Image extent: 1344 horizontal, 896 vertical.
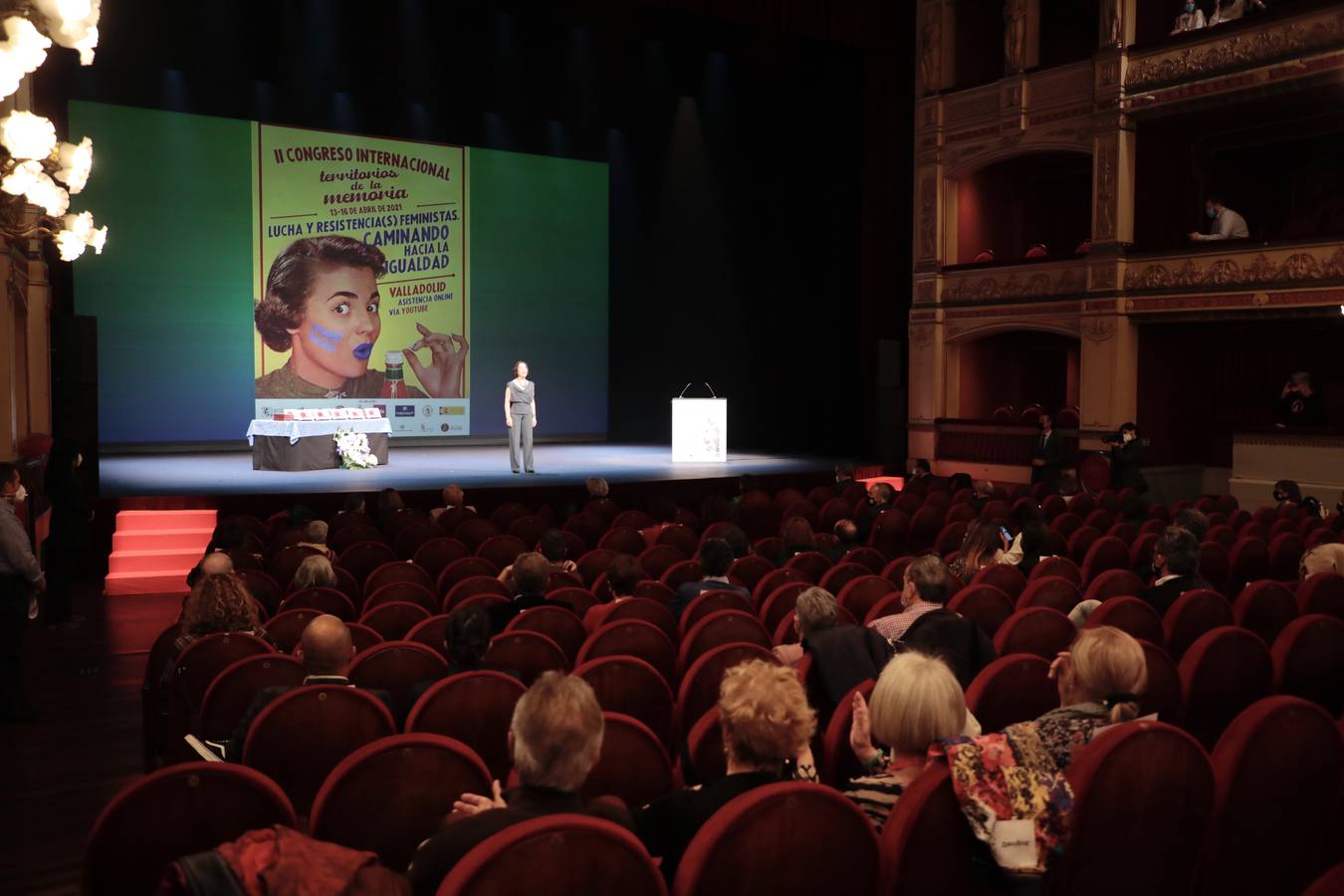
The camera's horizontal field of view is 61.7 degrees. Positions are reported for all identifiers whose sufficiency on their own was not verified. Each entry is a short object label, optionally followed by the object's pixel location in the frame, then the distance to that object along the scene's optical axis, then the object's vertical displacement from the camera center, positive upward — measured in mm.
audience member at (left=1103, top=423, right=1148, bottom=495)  11281 -482
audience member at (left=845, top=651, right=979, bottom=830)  2277 -629
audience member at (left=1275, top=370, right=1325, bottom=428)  12609 +100
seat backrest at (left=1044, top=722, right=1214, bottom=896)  2229 -813
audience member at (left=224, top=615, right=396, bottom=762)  3152 -695
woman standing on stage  12711 -73
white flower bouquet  13094 -534
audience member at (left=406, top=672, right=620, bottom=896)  2037 -631
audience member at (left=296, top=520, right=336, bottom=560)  6293 -737
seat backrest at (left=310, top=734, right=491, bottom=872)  2273 -797
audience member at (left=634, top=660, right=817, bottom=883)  2119 -666
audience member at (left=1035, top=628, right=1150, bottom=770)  2578 -643
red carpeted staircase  9008 -1232
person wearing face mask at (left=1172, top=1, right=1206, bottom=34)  13227 +4648
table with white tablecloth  12547 -450
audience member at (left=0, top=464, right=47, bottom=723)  5309 -960
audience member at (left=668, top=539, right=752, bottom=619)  4691 -716
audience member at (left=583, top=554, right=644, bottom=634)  4879 -732
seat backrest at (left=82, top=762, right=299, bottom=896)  2055 -775
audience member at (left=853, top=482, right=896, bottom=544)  8281 -748
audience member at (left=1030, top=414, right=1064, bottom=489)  12773 -510
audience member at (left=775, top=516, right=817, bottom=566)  6227 -727
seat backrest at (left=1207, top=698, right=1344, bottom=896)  2402 -841
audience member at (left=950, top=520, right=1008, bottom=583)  5367 -671
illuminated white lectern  14523 -287
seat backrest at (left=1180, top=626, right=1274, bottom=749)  3459 -829
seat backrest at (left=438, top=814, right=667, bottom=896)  1678 -694
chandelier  3451 +1032
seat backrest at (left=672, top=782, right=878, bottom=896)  1848 -738
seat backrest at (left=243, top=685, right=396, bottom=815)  2803 -827
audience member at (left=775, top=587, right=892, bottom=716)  3400 -752
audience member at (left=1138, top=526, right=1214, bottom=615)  4723 -671
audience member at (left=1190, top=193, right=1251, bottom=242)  13297 +2234
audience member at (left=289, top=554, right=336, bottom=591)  5137 -769
